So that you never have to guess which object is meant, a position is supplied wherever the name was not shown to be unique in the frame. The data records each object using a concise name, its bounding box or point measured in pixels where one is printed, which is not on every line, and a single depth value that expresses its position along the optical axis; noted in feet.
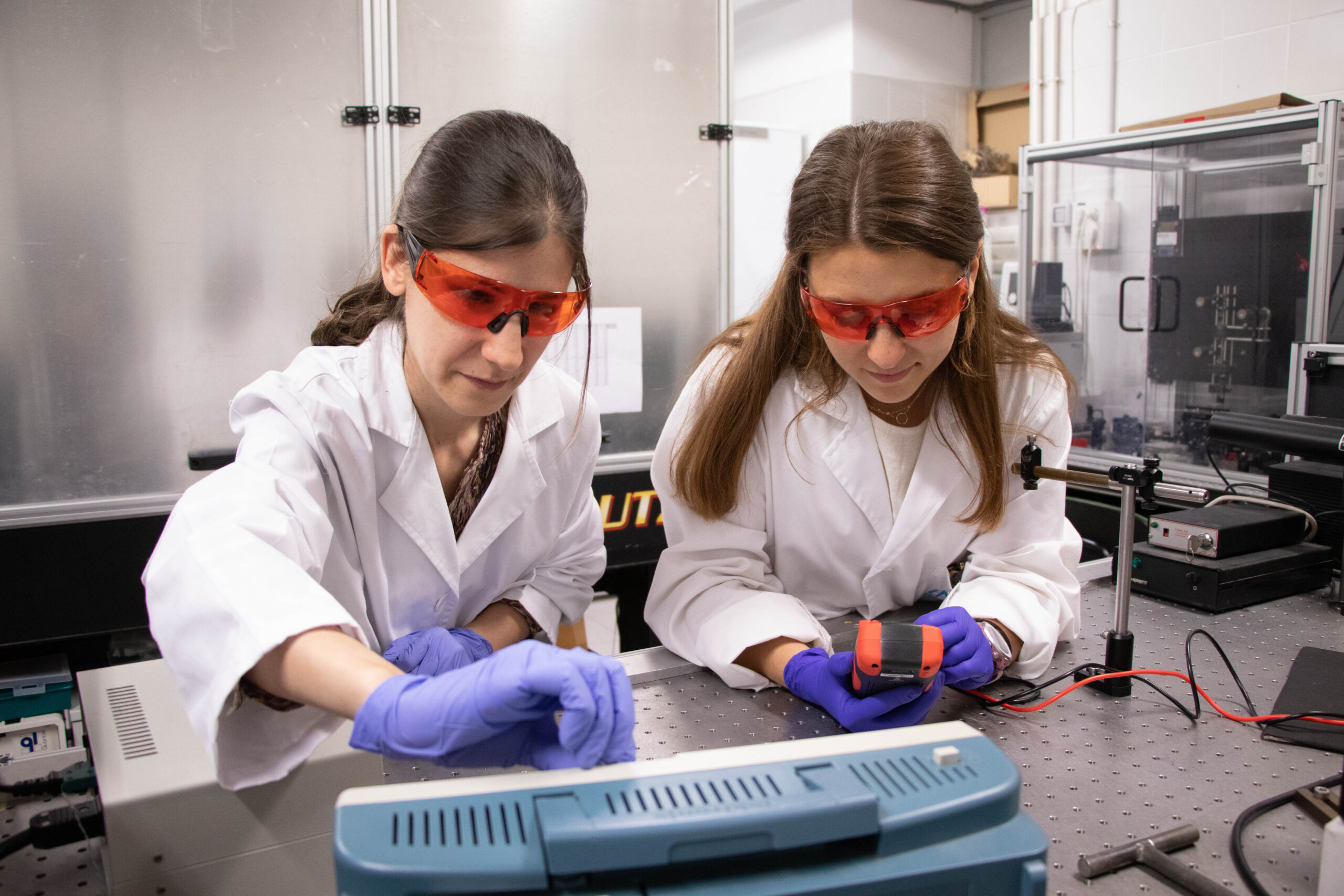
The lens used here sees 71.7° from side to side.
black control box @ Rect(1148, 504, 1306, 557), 4.62
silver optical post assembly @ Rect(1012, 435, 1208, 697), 3.42
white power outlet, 10.04
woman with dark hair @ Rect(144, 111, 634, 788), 2.16
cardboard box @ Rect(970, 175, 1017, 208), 14.16
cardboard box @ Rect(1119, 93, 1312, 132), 7.52
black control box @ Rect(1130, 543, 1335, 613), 4.49
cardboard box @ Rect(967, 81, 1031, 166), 15.23
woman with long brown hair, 3.53
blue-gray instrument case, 1.68
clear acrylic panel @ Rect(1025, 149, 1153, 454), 9.44
